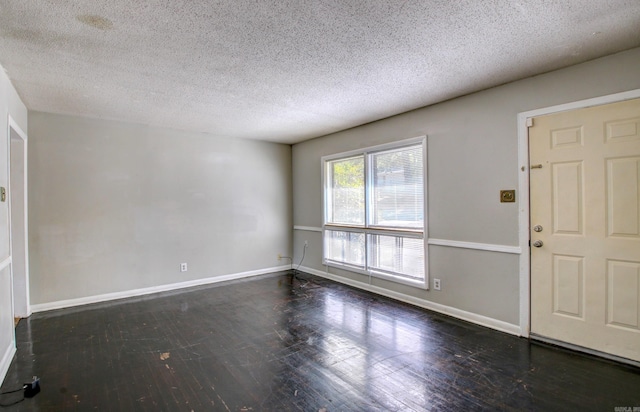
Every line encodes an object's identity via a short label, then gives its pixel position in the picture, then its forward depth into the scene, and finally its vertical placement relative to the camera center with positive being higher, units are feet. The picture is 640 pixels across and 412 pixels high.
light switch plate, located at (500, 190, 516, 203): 10.08 +0.15
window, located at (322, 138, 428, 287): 13.17 -0.42
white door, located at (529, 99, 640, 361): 8.01 -0.78
